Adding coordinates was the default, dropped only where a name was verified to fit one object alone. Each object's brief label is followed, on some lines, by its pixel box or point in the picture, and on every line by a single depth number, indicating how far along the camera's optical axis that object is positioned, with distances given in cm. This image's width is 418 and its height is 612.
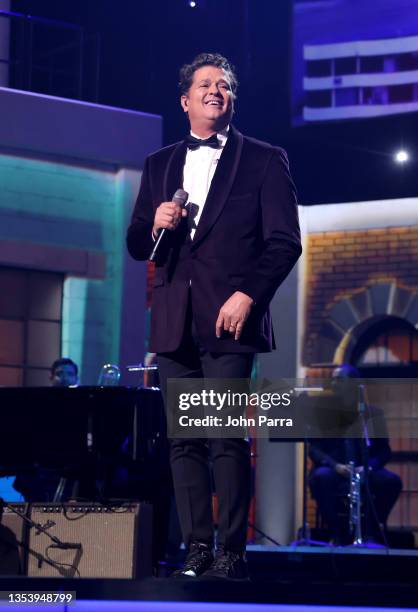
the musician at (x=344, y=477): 1691
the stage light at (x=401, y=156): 1883
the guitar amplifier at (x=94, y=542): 759
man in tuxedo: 663
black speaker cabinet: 763
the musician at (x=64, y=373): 1562
